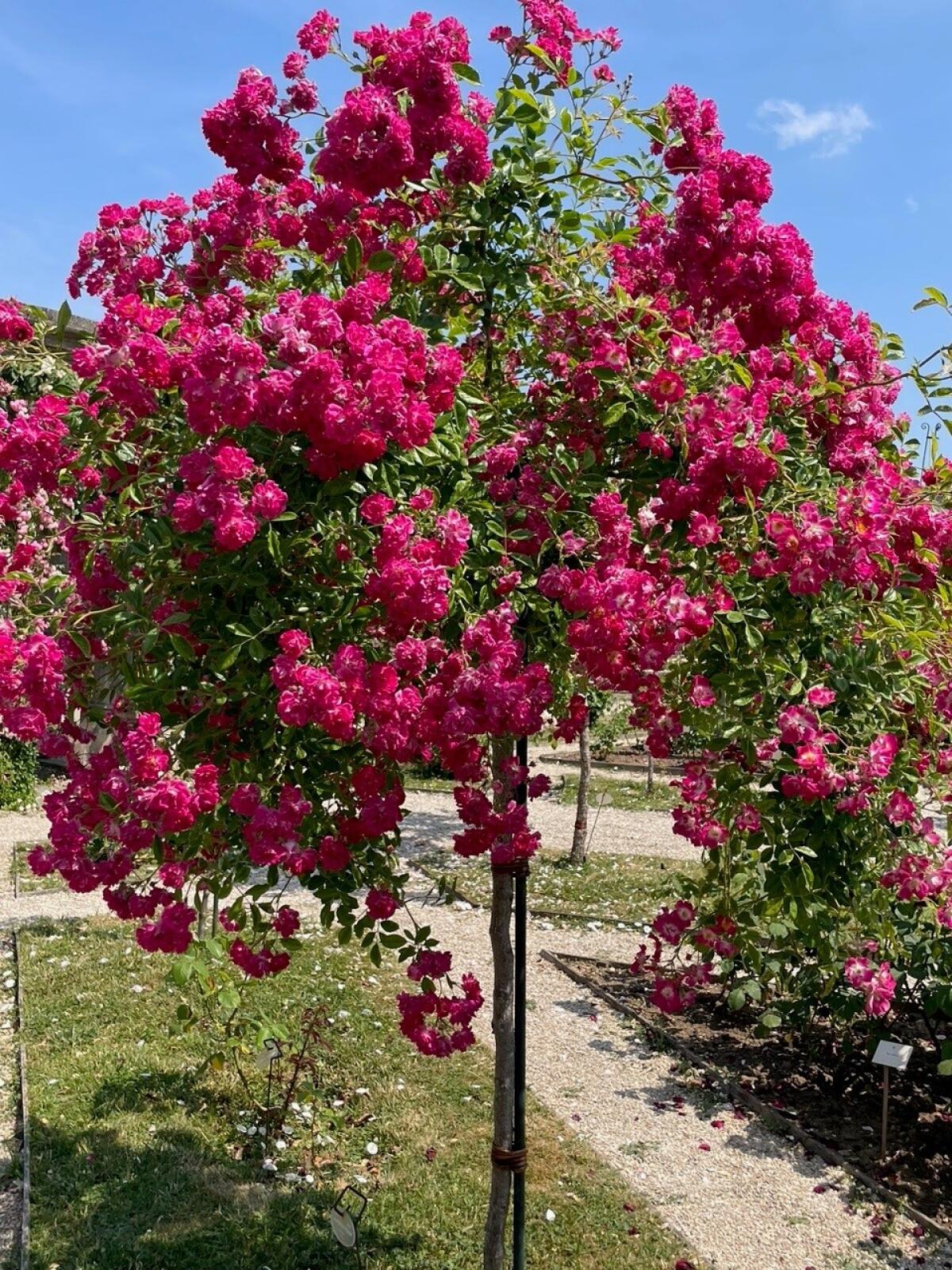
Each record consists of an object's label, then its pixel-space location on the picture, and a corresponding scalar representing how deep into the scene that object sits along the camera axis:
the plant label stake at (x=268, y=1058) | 3.94
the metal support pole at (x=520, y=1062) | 3.02
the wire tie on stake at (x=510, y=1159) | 3.05
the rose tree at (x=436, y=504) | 2.06
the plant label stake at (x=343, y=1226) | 2.85
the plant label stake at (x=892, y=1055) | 3.94
